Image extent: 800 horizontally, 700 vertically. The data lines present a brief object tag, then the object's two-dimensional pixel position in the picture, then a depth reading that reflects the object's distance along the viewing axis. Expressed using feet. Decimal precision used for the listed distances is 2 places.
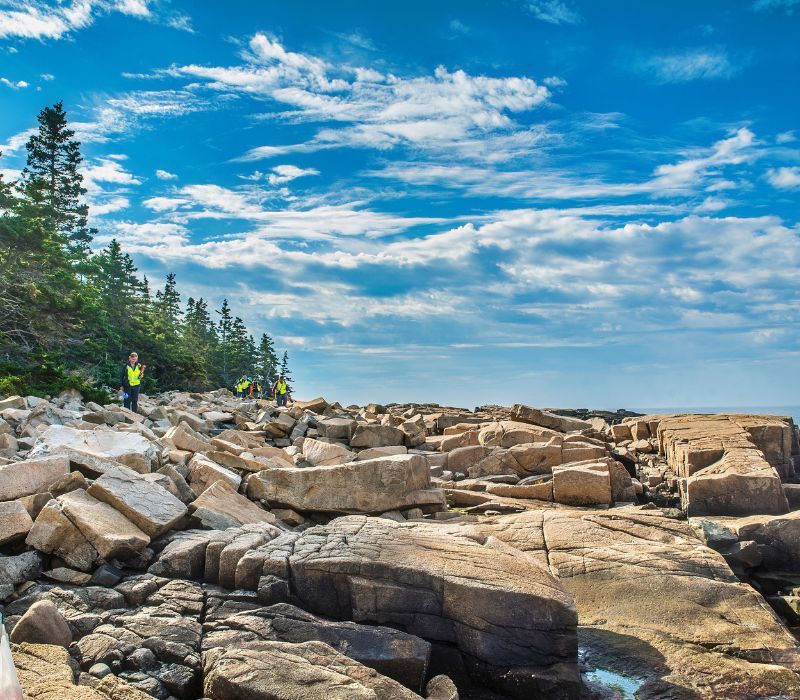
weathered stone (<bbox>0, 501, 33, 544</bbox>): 22.86
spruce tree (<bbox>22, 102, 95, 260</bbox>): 148.66
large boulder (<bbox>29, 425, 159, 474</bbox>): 33.12
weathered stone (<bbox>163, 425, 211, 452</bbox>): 44.45
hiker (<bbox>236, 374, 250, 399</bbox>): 163.15
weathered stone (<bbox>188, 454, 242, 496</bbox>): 35.09
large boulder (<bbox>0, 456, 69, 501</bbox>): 25.73
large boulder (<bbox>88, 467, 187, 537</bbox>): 25.50
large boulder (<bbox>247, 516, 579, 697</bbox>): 20.18
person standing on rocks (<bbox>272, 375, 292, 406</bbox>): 134.47
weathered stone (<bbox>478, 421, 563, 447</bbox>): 65.51
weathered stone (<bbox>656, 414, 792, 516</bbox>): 39.58
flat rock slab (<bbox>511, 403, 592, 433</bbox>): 79.41
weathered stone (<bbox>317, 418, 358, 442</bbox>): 68.95
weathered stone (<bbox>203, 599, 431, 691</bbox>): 18.52
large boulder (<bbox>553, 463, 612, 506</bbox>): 45.06
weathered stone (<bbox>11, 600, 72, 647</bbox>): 17.76
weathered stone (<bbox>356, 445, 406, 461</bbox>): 58.53
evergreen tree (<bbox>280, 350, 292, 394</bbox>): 306.10
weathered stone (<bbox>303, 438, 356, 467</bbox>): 51.16
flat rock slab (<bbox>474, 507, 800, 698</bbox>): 20.81
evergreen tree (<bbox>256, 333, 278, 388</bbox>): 282.56
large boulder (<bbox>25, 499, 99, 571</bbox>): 22.91
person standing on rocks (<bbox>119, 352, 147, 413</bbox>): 70.54
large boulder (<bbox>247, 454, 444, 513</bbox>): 35.76
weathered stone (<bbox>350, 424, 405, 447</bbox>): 66.13
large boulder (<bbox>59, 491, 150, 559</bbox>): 23.02
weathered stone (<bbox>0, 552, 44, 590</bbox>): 21.61
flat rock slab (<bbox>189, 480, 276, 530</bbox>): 28.53
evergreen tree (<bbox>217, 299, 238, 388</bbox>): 252.21
